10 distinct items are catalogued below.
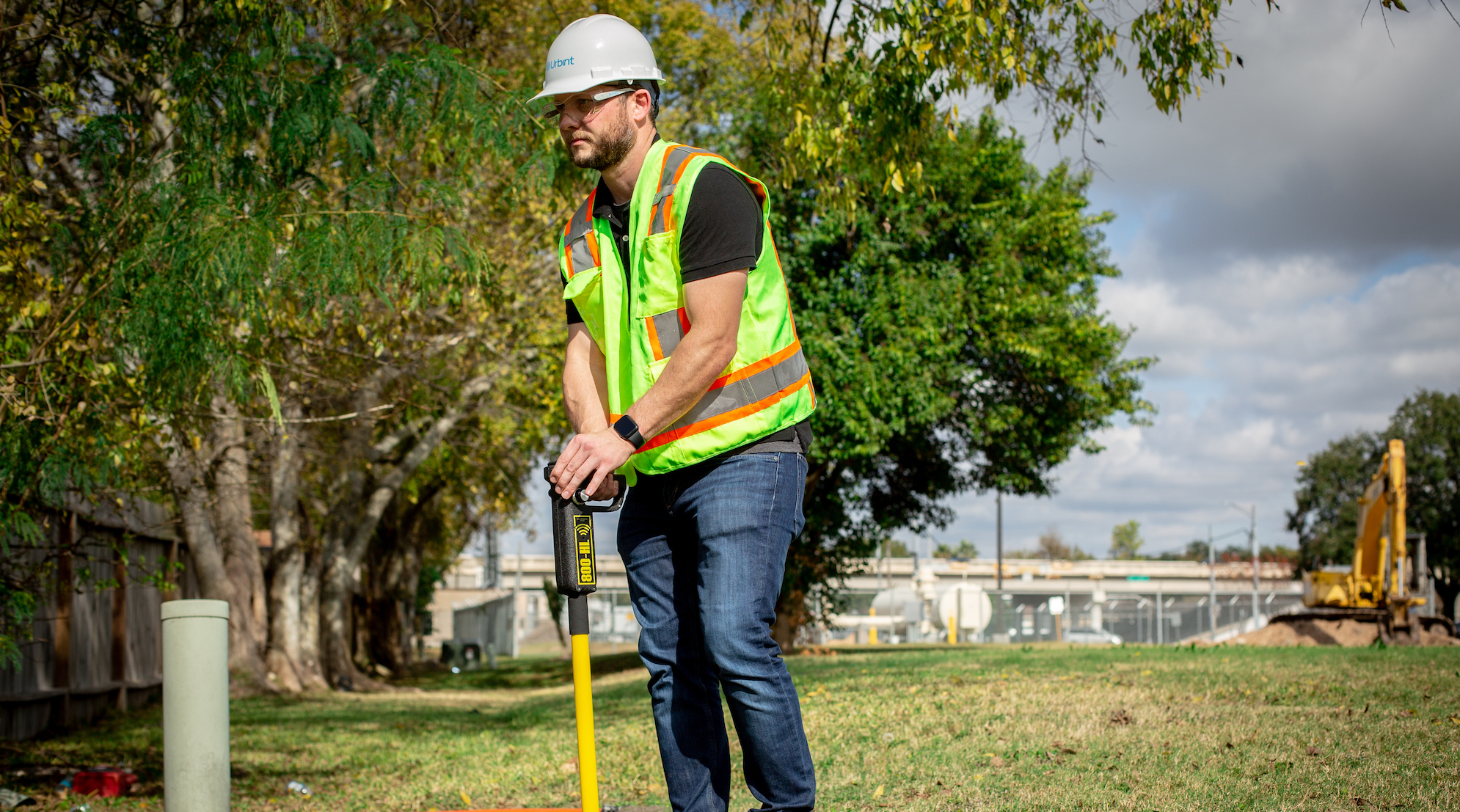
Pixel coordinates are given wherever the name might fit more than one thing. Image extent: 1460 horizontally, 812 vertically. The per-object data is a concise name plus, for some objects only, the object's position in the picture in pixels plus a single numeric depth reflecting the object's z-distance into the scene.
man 2.81
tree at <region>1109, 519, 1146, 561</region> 121.25
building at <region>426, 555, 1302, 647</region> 33.31
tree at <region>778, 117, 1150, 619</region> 16.81
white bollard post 4.38
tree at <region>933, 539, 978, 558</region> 107.68
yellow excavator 19.42
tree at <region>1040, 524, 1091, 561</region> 115.96
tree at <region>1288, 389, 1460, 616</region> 47.72
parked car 36.50
